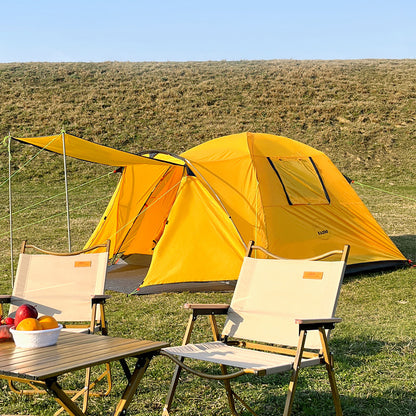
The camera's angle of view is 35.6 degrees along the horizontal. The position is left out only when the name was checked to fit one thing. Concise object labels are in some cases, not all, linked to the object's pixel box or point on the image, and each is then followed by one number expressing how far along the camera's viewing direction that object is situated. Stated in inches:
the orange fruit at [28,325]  114.4
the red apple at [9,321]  123.3
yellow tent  278.7
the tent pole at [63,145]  254.1
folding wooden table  98.3
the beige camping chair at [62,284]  165.5
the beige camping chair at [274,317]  126.7
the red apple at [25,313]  118.0
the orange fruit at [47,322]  116.7
